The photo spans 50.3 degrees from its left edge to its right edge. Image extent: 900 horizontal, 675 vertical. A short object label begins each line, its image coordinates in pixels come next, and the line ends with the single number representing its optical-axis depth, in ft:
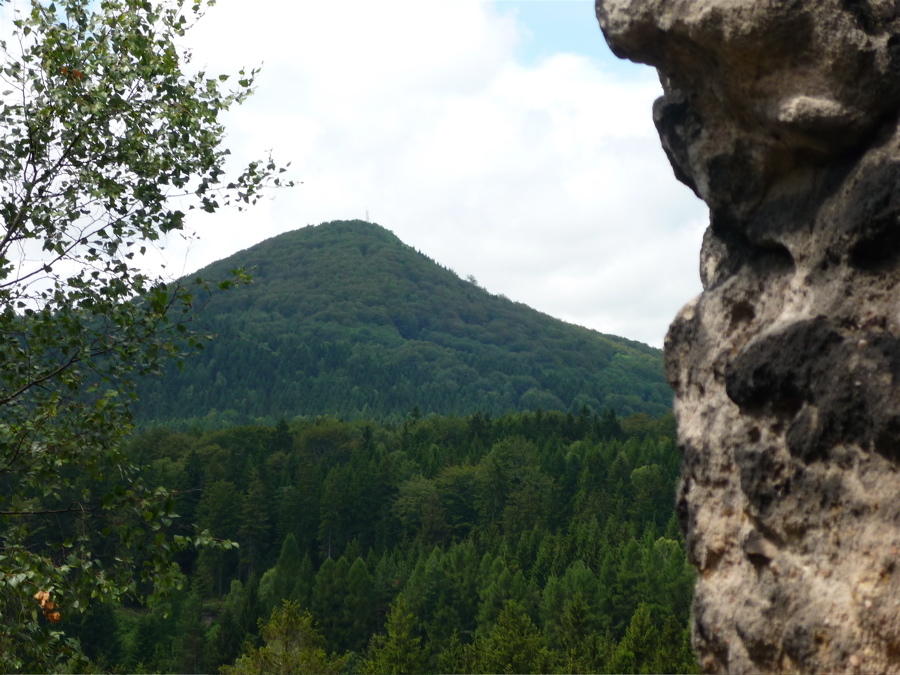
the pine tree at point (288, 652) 157.38
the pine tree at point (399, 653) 185.97
